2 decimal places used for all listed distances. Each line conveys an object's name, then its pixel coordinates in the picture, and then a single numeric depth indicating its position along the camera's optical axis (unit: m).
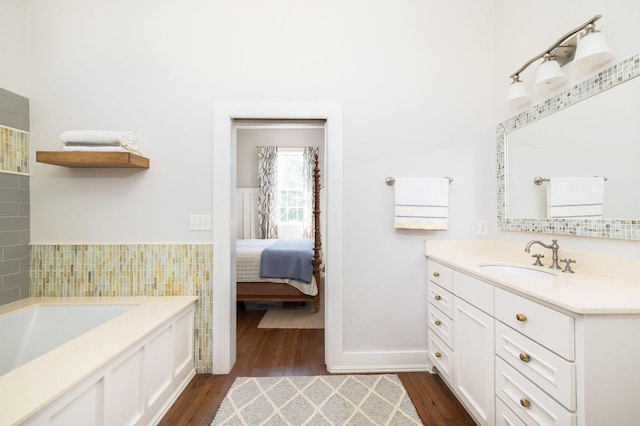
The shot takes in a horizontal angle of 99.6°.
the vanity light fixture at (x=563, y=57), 1.23
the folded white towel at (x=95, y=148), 1.73
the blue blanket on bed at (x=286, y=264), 3.02
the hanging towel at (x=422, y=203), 1.96
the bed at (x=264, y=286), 3.04
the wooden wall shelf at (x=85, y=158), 1.71
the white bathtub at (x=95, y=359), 0.94
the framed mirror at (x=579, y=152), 1.17
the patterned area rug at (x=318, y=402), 1.51
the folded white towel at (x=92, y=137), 1.72
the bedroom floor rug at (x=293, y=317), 2.79
